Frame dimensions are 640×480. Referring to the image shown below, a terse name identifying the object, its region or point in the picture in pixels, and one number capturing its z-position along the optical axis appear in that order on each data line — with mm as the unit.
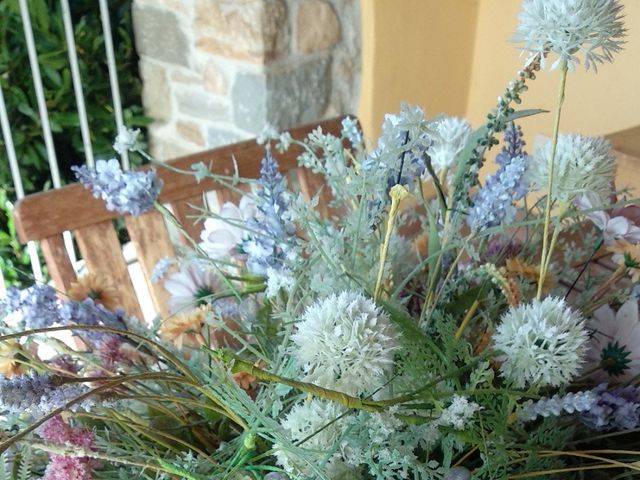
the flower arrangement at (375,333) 457
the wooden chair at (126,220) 998
